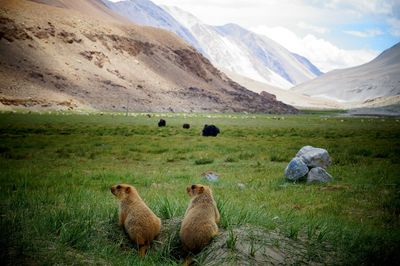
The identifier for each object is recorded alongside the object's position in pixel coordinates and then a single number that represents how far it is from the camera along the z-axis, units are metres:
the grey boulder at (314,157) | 17.09
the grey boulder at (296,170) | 16.41
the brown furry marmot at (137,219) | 7.19
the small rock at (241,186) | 15.05
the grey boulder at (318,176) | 16.30
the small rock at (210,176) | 16.45
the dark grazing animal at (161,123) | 54.84
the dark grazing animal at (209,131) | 41.00
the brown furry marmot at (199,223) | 6.89
